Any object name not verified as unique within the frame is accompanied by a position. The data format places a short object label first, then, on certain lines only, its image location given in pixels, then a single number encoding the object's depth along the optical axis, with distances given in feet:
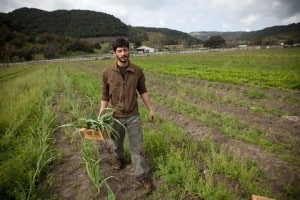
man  13.51
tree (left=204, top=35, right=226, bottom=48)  368.27
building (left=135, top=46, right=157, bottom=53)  353.00
